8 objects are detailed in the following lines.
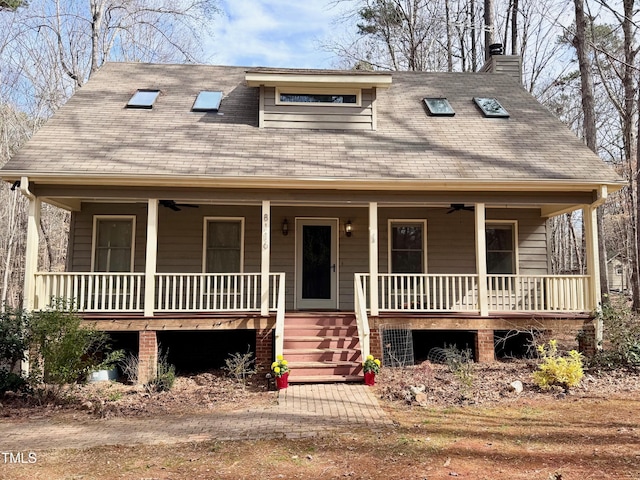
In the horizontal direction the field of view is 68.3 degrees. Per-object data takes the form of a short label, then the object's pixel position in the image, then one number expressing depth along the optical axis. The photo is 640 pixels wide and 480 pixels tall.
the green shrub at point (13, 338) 7.54
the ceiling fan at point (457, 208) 9.44
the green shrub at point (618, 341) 8.07
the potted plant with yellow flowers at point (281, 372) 7.39
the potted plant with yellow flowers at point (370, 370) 7.59
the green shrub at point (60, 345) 7.17
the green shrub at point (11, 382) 7.26
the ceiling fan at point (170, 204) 9.84
